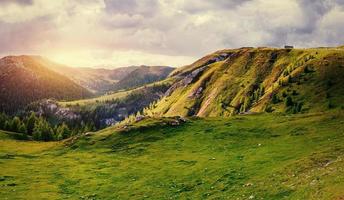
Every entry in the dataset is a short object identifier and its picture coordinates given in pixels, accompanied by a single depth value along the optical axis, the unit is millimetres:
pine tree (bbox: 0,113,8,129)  163100
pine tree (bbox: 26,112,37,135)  166512
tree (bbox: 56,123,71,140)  157500
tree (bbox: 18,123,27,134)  157375
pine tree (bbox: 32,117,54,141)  144000
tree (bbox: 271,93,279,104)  155000
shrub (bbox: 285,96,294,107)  144000
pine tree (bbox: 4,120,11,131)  159250
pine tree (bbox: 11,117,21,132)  159875
